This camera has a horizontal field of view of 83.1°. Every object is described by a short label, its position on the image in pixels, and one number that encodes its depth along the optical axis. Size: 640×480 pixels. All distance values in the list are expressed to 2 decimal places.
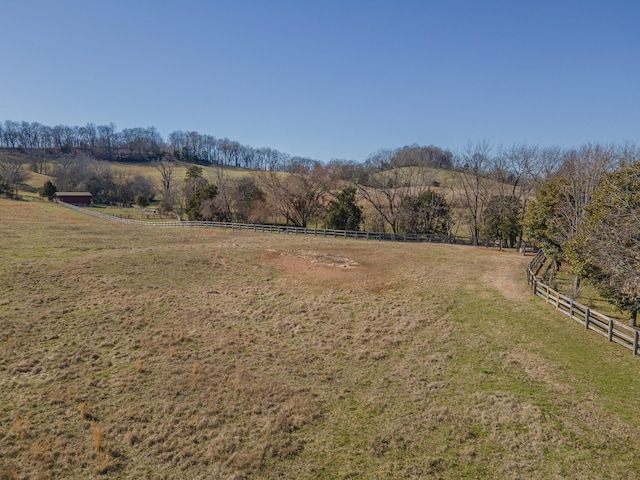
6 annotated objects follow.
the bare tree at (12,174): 93.56
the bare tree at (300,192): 54.84
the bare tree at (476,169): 47.48
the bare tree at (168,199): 76.50
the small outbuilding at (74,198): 89.38
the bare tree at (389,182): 53.03
